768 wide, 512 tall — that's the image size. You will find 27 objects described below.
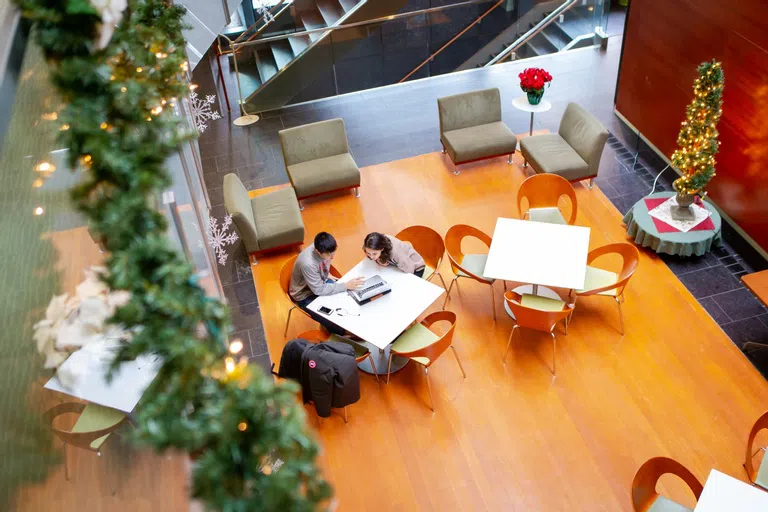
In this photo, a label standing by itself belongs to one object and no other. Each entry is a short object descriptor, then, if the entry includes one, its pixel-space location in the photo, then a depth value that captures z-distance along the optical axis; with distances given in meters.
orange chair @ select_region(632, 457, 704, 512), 4.58
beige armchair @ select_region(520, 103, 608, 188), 8.09
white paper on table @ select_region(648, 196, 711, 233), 7.23
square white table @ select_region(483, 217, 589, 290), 6.16
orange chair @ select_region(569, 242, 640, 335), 6.23
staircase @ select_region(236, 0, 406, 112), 10.22
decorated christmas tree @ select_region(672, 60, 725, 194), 6.54
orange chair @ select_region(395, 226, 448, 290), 6.82
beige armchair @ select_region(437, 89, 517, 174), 8.74
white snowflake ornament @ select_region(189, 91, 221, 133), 8.97
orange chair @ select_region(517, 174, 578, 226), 7.23
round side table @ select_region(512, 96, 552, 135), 8.62
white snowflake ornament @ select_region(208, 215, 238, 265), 7.59
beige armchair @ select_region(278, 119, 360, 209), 8.33
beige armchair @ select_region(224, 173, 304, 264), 7.29
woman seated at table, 6.05
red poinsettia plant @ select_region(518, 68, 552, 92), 8.48
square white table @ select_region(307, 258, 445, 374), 5.71
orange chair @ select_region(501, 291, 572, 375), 5.94
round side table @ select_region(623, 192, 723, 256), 7.09
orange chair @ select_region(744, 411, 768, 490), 4.94
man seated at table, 5.86
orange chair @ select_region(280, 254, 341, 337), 6.35
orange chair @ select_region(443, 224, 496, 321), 6.78
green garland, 1.36
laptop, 5.97
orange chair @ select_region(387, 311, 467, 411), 5.73
